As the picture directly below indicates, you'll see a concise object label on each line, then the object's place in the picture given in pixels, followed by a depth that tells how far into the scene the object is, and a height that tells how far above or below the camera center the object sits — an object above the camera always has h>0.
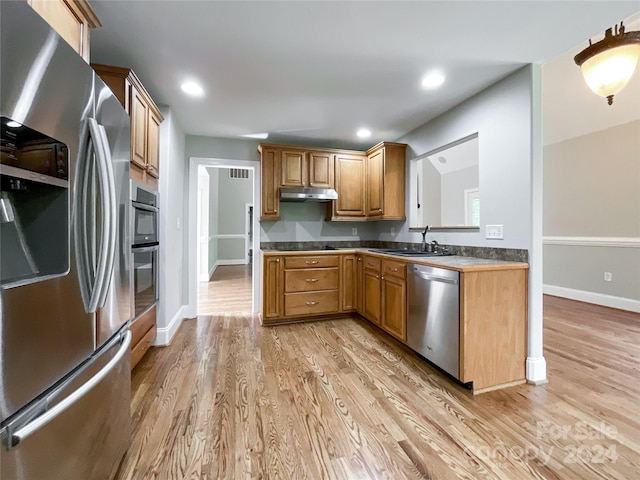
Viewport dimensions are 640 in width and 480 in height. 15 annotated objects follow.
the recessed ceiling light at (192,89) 2.43 +1.34
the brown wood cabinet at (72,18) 1.16 +1.02
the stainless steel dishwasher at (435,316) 2.02 -0.61
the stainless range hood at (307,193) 3.62 +0.59
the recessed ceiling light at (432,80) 2.26 +1.34
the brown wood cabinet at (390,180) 3.65 +0.78
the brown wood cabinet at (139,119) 1.94 +0.96
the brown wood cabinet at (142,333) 2.05 -0.77
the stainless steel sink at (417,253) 2.90 -0.15
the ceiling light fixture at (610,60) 1.93 +1.30
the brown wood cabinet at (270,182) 3.60 +0.73
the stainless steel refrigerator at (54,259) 0.70 -0.07
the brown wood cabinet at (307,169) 3.69 +0.95
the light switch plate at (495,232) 2.32 +0.06
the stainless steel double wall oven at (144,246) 2.08 -0.06
